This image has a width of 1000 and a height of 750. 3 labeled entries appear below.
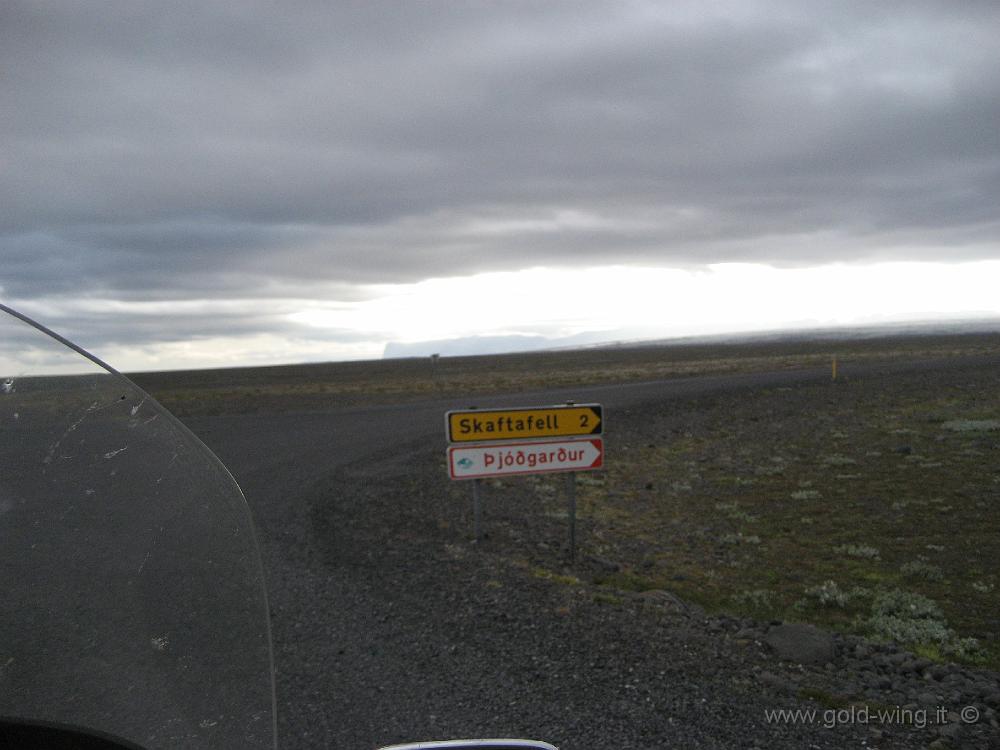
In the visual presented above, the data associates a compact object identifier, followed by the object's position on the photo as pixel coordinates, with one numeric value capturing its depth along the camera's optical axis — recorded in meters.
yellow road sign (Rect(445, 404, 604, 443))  8.58
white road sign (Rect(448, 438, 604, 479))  8.60
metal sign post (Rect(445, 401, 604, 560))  8.59
